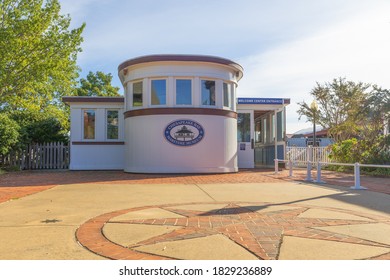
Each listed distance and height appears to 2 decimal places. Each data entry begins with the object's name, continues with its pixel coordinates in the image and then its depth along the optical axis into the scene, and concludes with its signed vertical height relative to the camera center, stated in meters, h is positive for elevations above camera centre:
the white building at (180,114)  14.58 +1.54
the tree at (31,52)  17.14 +4.98
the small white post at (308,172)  12.16 -0.83
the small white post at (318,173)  11.63 -0.83
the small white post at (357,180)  9.69 -0.89
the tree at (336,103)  28.02 +3.97
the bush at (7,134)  16.89 +0.80
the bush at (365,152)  15.41 -0.18
